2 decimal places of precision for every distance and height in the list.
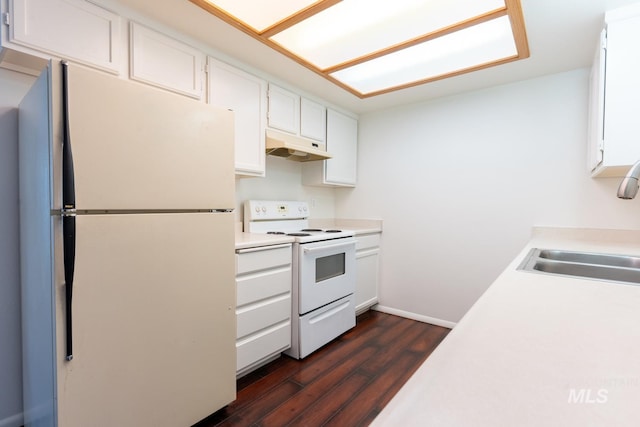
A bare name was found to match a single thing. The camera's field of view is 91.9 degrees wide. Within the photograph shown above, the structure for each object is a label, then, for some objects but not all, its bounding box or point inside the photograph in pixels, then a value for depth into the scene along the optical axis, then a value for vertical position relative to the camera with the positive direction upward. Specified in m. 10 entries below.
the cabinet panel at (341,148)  3.03 +0.58
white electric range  2.22 -0.55
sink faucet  1.18 +0.09
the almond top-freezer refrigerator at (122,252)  1.09 -0.20
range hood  2.40 +0.46
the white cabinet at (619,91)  1.56 +0.60
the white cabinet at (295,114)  2.46 +0.78
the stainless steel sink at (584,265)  1.31 -0.27
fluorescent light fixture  1.55 +0.99
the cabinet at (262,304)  1.86 -0.65
